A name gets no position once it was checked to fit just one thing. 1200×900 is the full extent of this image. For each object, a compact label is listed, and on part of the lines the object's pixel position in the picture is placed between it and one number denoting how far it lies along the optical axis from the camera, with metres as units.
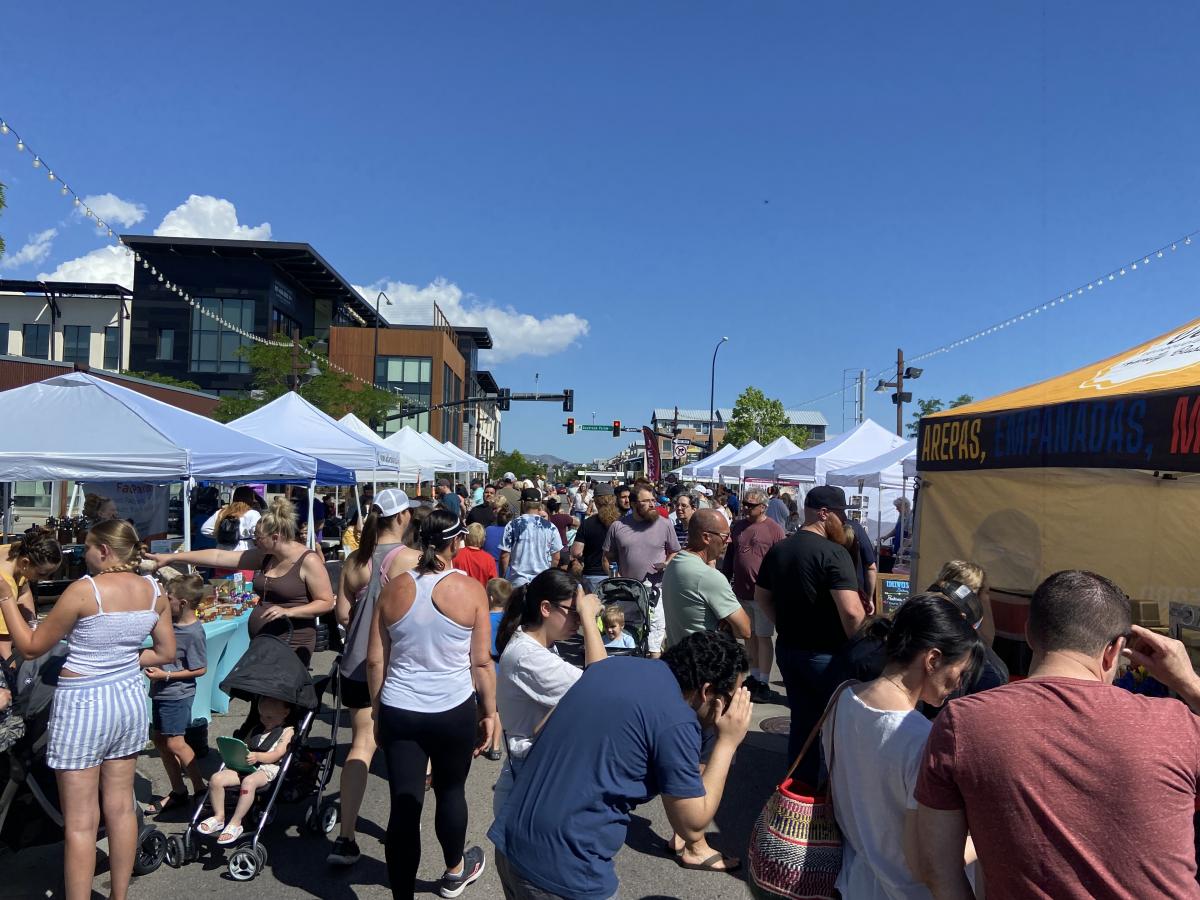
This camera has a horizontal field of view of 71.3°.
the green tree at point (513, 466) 63.25
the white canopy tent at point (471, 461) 24.15
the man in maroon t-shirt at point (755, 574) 7.48
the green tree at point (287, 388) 29.44
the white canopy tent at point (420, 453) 20.28
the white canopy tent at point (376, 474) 17.09
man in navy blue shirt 2.24
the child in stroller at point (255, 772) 4.22
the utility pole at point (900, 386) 32.16
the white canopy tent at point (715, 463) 26.16
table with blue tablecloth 6.19
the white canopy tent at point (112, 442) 7.74
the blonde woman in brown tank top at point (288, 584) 4.88
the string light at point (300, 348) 19.52
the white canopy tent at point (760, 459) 23.46
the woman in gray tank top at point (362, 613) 4.16
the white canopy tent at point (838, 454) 16.48
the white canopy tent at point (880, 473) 14.10
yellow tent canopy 4.32
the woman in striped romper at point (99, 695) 3.42
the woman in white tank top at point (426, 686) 3.44
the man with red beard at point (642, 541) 7.45
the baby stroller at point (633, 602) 6.06
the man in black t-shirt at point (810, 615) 4.43
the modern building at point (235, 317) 49.03
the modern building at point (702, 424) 113.68
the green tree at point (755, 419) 52.19
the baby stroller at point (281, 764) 4.20
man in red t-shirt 1.76
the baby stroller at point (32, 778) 3.77
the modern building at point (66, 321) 49.69
